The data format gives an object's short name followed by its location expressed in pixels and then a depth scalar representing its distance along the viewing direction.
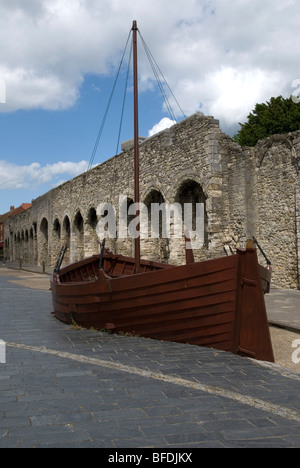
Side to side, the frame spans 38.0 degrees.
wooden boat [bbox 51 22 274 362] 5.02
